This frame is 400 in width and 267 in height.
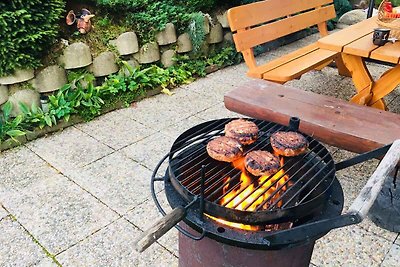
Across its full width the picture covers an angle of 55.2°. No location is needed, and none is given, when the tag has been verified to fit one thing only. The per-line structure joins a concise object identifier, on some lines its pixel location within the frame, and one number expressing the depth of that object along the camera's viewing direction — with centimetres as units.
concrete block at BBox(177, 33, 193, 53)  471
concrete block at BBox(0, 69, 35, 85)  339
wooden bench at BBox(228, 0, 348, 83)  345
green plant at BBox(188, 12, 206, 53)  471
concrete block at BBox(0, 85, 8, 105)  341
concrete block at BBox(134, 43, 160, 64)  435
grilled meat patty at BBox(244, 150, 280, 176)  148
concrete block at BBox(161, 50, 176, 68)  459
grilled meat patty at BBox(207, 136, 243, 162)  154
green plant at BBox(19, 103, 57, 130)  345
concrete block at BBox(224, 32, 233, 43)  530
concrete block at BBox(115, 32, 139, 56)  415
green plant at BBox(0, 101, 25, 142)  329
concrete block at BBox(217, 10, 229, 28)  518
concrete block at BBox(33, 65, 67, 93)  360
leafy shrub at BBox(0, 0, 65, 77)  317
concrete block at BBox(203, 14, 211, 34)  487
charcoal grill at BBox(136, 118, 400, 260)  125
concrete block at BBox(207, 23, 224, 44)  505
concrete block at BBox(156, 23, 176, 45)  448
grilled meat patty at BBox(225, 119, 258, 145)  167
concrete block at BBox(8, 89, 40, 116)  347
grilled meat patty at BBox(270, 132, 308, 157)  160
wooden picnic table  302
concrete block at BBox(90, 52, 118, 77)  398
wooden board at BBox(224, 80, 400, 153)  232
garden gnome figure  394
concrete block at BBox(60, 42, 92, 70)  373
